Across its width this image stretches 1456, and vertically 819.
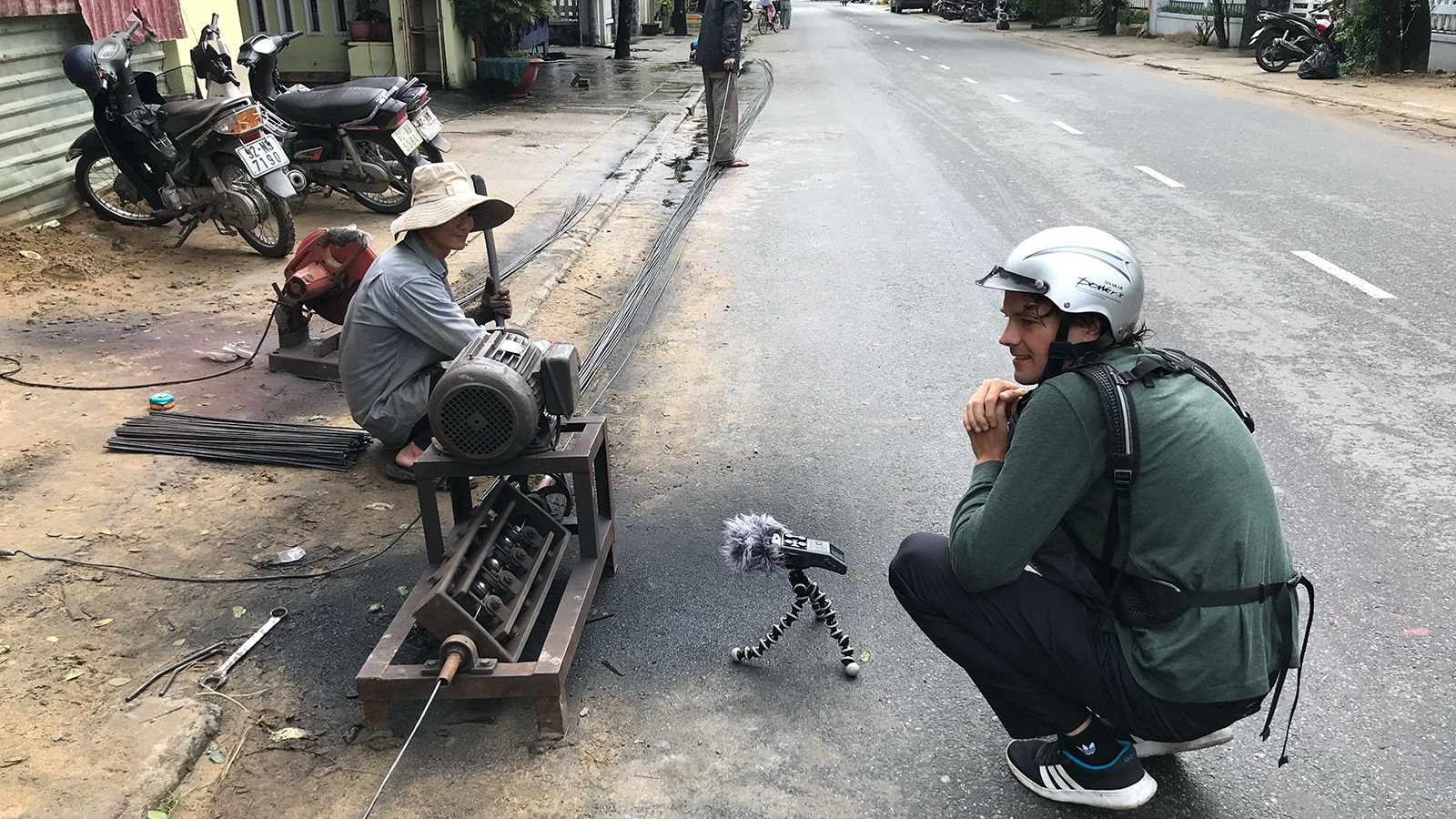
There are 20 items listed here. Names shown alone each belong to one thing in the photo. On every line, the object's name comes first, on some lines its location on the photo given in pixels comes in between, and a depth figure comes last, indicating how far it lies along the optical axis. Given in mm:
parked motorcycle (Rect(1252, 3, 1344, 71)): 18719
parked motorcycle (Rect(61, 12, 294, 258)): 6844
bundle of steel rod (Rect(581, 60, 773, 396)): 5695
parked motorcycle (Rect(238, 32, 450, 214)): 7918
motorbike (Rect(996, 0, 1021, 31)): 37406
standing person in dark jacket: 10914
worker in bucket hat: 3881
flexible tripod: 3066
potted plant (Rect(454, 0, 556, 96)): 15688
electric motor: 2979
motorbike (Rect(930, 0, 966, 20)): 47406
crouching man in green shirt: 2186
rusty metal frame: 2762
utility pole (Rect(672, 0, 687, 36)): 33750
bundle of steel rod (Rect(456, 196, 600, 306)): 6508
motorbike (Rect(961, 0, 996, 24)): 44469
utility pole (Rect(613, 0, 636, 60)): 22594
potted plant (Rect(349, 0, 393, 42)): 15609
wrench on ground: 3037
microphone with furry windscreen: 2971
